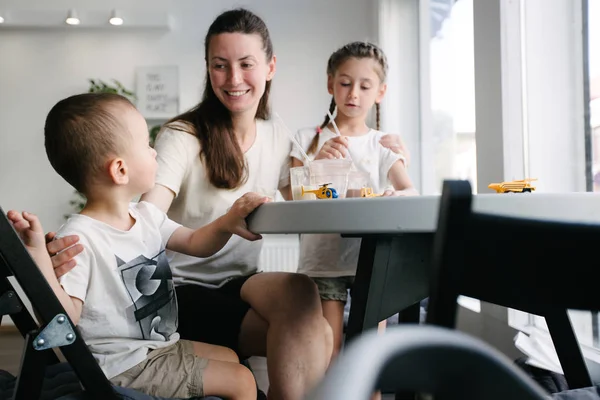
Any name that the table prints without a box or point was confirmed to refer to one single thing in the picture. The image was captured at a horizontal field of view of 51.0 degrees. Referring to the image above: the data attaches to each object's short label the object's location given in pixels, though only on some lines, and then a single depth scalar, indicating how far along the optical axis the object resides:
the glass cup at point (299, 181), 1.32
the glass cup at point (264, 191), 1.68
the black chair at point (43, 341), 0.89
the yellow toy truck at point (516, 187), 1.11
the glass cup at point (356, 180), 1.38
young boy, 1.04
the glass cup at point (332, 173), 1.32
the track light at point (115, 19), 4.99
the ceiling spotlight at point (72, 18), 4.99
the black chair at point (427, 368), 0.24
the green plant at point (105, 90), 4.89
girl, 1.64
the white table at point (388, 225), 0.80
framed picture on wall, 5.11
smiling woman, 1.20
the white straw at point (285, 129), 1.69
